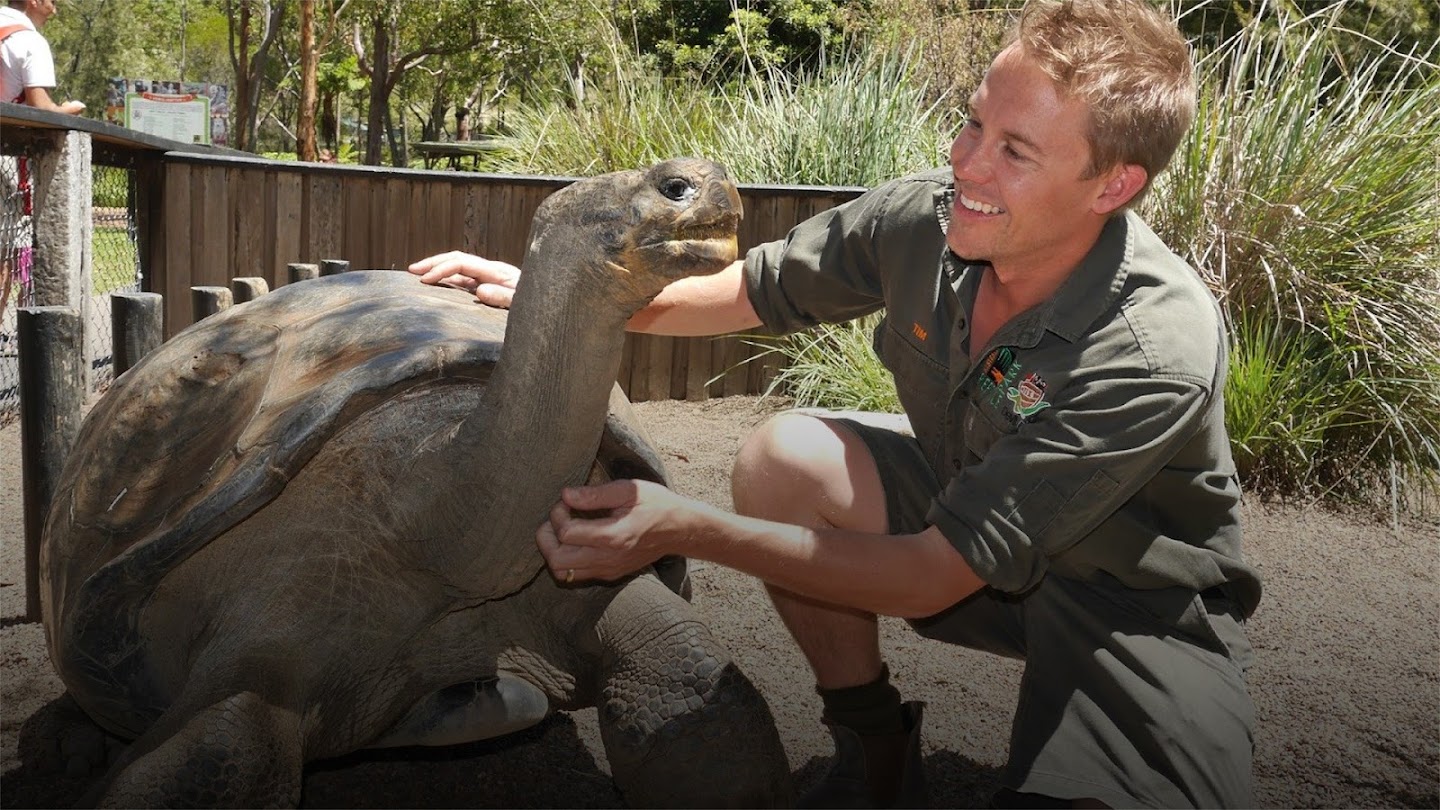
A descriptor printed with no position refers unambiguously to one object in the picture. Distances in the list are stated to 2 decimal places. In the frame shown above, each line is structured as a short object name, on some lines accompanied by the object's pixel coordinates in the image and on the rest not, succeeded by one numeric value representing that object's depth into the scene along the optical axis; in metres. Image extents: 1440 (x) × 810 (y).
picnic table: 11.28
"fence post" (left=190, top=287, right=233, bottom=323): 3.55
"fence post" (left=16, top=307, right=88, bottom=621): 2.84
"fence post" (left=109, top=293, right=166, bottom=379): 3.15
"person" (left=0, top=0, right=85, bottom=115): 5.47
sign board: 11.11
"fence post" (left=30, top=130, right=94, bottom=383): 5.27
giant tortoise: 1.73
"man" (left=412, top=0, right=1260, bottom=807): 1.97
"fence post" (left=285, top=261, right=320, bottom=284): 4.21
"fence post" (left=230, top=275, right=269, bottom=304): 3.94
